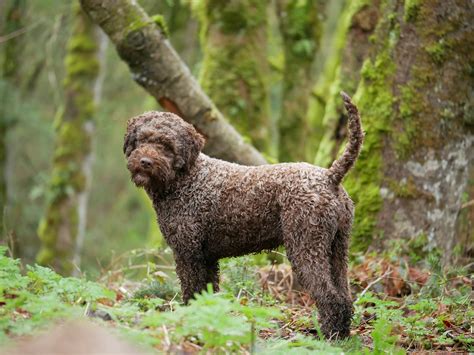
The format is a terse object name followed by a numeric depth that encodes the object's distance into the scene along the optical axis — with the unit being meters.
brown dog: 10.83
